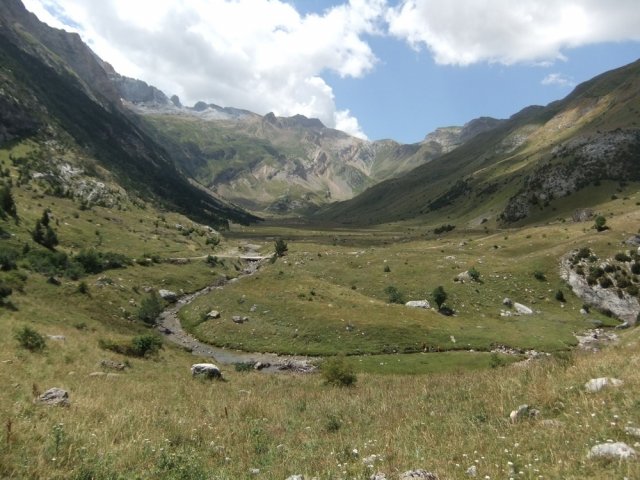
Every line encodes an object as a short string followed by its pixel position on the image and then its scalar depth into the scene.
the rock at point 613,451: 8.62
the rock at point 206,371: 32.87
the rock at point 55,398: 14.92
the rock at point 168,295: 75.56
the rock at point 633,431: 9.64
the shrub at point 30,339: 26.65
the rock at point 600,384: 13.04
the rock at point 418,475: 9.33
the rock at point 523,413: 12.77
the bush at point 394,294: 65.54
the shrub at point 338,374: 29.62
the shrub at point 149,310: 62.22
